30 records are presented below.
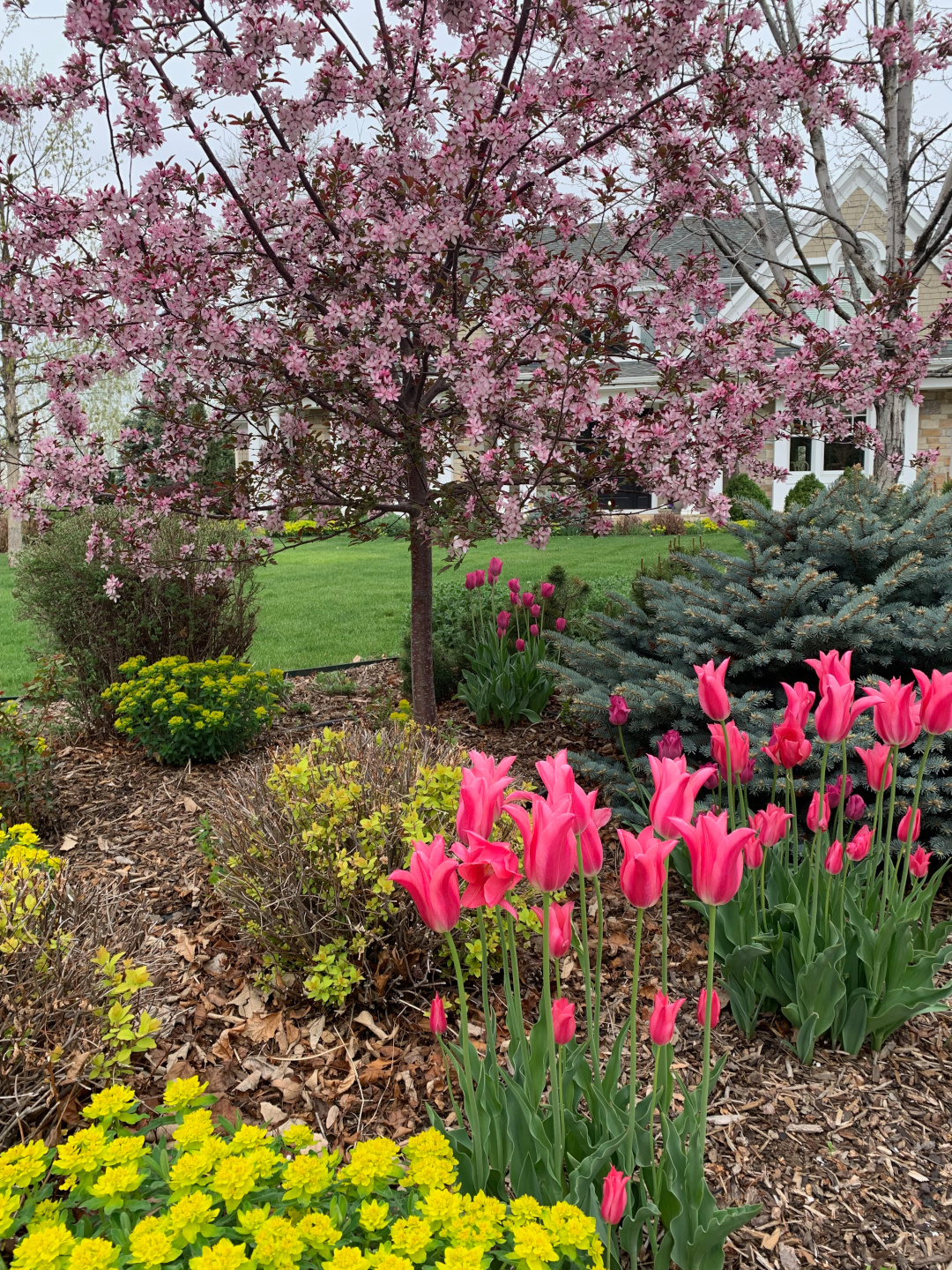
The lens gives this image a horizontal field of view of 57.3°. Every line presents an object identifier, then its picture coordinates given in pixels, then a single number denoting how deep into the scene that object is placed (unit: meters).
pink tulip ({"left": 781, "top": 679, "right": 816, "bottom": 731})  2.08
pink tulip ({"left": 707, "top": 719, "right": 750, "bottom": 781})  2.12
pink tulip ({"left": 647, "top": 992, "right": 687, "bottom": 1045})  1.48
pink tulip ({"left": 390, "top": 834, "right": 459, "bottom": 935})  1.35
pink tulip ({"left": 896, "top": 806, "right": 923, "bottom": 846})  2.25
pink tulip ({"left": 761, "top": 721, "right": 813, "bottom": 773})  2.12
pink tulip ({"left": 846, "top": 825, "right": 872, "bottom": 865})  2.25
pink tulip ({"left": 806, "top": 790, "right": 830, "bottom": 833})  2.22
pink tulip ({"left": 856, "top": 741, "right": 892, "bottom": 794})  2.25
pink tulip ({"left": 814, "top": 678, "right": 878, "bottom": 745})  1.94
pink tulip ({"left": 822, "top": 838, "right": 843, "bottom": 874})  2.16
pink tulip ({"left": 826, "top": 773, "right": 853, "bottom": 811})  2.53
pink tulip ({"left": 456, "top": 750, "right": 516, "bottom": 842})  1.36
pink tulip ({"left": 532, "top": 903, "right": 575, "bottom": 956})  1.57
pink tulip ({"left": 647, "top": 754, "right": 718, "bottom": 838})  1.40
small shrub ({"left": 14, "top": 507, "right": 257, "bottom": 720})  5.18
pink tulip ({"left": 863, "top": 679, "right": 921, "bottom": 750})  2.01
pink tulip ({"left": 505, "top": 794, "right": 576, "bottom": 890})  1.28
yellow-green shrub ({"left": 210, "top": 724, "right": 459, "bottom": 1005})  2.61
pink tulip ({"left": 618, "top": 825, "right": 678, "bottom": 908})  1.32
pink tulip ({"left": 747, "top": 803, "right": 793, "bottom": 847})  2.13
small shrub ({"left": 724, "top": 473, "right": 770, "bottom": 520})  17.14
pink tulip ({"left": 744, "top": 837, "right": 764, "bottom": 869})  1.94
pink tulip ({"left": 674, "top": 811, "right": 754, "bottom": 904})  1.35
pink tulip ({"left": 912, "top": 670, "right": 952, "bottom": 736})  1.94
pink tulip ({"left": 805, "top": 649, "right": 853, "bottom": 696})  1.99
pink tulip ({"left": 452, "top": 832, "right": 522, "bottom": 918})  1.29
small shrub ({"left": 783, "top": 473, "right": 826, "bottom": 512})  16.38
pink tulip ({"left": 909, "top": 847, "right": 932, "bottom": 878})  2.42
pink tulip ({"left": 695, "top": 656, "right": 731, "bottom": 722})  1.90
